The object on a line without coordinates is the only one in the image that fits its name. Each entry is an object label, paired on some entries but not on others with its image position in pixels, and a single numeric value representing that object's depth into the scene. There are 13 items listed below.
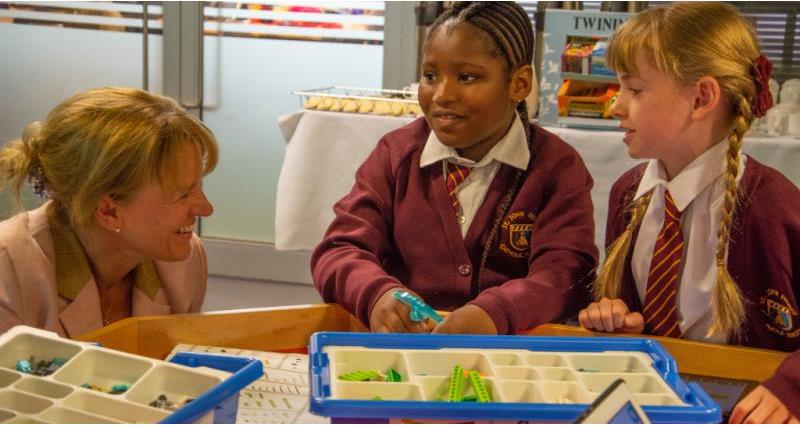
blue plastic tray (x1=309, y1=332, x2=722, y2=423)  0.88
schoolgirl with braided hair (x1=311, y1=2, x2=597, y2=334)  1.58
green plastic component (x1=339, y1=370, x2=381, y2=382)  0.99
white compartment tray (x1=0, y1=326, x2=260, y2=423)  0.84
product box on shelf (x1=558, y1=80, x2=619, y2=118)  2.70
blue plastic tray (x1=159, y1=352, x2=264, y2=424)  0.82
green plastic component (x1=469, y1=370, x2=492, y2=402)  0.96
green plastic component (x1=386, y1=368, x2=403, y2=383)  1.01
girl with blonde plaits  1.39
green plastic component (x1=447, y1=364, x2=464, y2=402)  0.97
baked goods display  2.94
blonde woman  1.39
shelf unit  2.70
